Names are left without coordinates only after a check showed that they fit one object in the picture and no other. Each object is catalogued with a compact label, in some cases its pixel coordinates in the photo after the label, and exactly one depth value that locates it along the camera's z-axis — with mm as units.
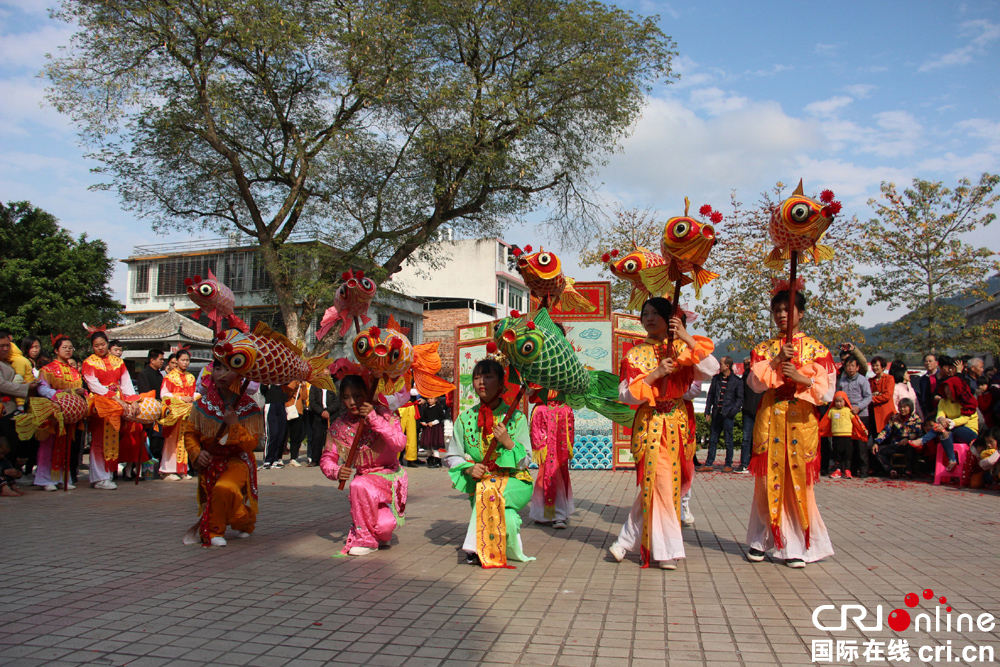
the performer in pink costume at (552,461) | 6754
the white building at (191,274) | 33875
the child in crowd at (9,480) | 8180
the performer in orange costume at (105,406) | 8797
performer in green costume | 5008
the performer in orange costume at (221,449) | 5609
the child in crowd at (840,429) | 10391
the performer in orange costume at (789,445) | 5023
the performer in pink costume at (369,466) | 5434
